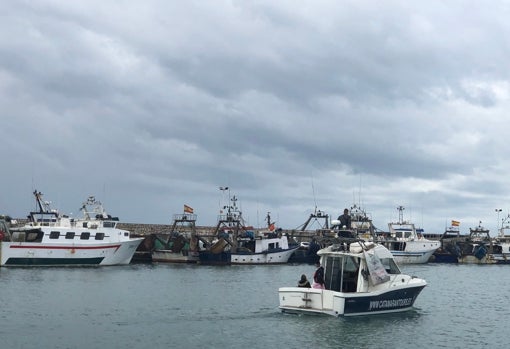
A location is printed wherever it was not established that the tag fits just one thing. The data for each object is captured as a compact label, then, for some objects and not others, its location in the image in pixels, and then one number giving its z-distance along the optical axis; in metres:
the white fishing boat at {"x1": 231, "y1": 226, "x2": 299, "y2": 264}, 85.88
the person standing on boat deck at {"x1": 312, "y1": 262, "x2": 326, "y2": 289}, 35.88
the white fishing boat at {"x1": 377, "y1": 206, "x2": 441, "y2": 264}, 98.12
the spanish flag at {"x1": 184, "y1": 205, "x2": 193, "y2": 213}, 87.81
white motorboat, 34.75
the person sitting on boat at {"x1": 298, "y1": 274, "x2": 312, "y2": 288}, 35.72
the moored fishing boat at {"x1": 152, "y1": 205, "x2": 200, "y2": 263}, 86.94
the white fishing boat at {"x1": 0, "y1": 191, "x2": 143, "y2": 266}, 72.62
